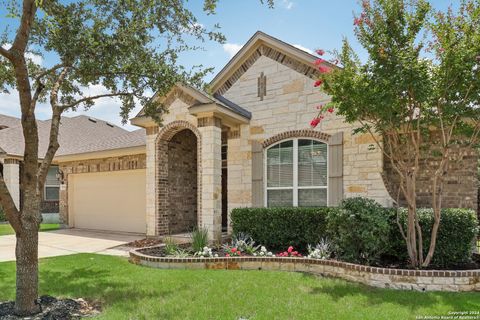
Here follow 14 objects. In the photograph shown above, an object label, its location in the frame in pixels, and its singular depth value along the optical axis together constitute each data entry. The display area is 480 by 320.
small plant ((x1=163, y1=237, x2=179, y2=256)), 8.04
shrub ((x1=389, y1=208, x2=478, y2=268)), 6.59
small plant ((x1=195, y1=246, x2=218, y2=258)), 7.75
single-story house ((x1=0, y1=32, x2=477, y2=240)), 8.98
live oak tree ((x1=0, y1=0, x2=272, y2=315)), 4.62
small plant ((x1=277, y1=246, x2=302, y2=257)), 7.43
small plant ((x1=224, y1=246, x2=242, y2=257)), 7.61
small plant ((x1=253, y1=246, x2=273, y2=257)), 7.53
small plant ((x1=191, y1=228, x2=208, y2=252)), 8.28
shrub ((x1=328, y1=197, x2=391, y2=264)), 6.43
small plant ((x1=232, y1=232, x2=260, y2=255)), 7.94
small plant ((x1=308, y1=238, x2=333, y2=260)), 7.17
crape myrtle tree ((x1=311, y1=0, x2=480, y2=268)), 5.77
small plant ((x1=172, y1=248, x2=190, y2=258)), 7.77
